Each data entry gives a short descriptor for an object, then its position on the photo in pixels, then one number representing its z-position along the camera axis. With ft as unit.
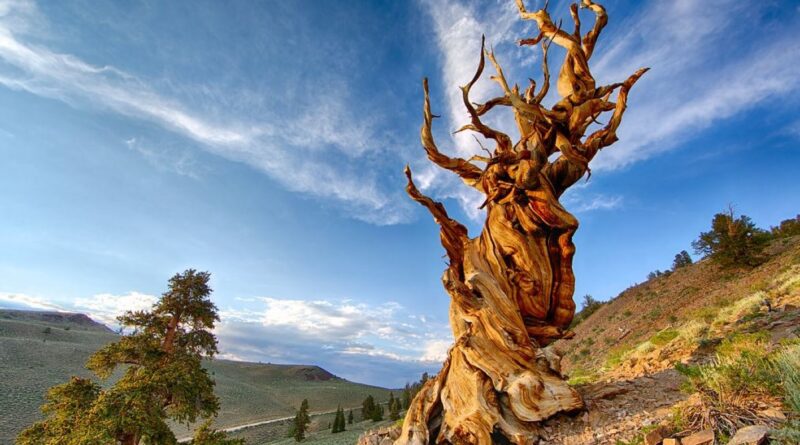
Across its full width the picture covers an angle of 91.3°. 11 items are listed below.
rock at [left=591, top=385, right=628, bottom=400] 17.02
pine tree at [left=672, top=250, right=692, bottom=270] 119.67
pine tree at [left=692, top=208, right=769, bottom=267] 67.15
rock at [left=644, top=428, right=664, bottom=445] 11.22
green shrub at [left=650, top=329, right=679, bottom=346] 27.58
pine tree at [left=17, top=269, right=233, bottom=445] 29.86
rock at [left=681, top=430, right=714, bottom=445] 10.14
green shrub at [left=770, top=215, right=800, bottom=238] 82.99
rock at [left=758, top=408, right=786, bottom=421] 9.92
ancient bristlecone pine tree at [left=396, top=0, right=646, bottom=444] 16.38
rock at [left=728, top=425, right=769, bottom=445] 8.95
